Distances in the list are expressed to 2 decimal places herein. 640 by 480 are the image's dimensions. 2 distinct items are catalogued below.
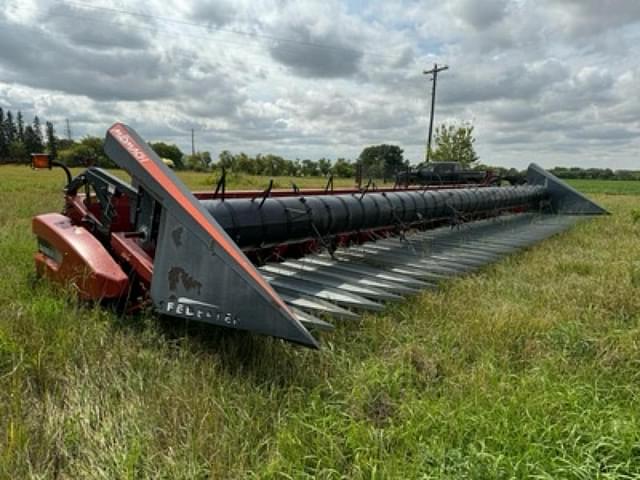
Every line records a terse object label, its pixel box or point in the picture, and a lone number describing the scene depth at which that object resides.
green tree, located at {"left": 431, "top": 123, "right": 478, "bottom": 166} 34.41
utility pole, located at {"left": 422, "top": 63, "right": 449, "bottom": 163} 27.84
